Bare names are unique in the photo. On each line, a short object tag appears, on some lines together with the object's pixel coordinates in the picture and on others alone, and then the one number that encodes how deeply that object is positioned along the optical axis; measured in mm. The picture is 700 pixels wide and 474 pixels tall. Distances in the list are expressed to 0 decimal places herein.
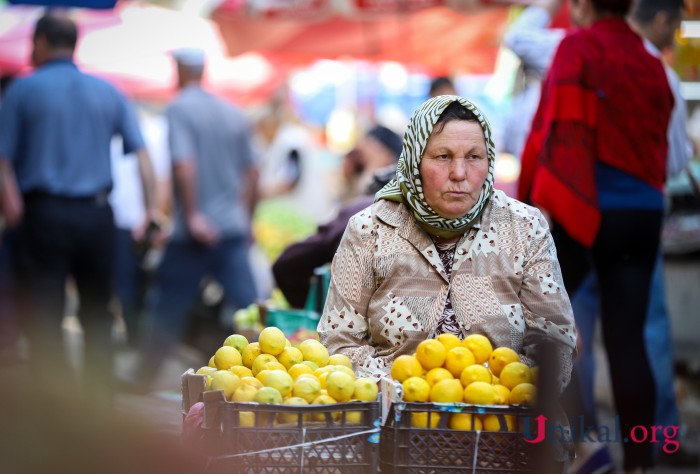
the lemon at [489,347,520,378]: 6684
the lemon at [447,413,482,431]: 6000
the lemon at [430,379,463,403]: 6254
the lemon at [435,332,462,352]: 6786
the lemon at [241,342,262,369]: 6977
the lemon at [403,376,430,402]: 6309
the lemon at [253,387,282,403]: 6066
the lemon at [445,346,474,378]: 6590
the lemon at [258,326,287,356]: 6969
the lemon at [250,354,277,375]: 6789
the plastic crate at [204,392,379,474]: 5863
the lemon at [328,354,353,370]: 6977
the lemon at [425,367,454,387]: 6445
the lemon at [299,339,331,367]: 7016
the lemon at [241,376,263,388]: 6310
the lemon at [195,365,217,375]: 6676
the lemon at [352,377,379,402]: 6254
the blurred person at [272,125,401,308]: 10883
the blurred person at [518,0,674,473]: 10312
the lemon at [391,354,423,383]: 6586
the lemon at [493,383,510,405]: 6301
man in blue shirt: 14219
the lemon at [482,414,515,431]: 6027
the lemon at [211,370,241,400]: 6277
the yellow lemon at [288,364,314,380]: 6625
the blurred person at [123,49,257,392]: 16281
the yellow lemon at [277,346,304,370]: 6961
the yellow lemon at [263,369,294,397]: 6293
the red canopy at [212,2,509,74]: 26594
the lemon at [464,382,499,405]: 6238
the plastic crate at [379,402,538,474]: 5980
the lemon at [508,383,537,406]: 6184
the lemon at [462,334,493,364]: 6824
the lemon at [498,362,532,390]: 6434
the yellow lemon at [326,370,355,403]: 6219
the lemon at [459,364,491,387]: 6449
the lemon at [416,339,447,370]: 6605
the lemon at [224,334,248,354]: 7141
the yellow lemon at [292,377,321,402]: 6262
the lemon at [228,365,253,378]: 6684
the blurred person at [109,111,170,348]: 21031
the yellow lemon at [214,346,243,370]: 6898
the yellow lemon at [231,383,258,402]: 6102
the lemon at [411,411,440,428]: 6039
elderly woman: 7645
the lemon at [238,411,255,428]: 5910
